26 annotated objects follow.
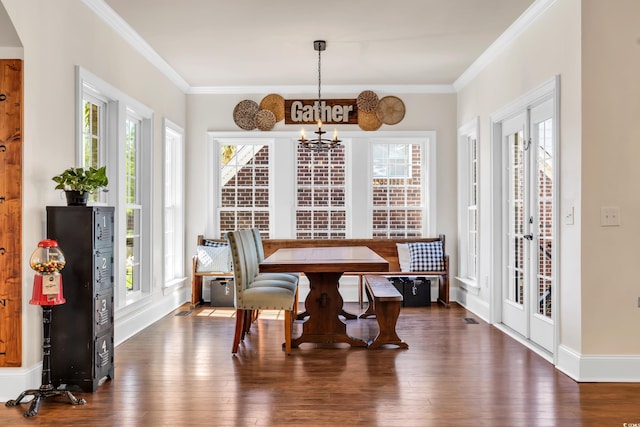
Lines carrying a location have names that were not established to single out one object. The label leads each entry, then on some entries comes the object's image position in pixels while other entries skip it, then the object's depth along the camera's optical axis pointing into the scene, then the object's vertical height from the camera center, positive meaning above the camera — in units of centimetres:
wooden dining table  483 -81
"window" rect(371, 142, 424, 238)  760 +26
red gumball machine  329 -35
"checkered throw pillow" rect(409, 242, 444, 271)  709 -57
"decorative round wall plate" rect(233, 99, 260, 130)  745 +128
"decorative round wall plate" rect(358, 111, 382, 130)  744 +119
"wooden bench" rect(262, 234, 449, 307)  719 -41
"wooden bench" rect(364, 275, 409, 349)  484 -90
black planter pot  361 +9
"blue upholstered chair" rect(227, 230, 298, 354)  460 -68
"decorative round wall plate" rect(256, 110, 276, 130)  742 +121
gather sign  673 +120
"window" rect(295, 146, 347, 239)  759 +20
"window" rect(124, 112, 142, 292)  560 +11
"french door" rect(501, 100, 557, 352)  460 -10
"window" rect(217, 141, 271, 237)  760 +39
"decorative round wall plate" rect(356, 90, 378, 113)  740 +144
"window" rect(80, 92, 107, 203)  464 +68
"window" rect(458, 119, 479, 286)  687 +13
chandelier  547 +68
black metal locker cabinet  358 -54
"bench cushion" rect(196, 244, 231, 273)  705 -59
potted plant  360 +19
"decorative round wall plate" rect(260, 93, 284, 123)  741 +141
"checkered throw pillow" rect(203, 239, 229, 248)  726 -39
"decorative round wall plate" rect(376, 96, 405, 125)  745 +135
